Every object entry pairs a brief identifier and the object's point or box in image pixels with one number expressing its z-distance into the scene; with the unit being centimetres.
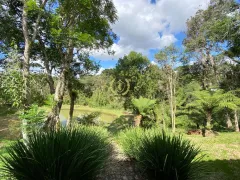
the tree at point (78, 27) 459
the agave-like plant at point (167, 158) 251
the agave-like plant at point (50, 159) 173
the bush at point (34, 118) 313
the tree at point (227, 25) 636
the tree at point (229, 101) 834
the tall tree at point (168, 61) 1000
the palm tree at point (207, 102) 879
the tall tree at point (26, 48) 360
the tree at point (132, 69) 1542
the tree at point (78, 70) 716
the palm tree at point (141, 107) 973
